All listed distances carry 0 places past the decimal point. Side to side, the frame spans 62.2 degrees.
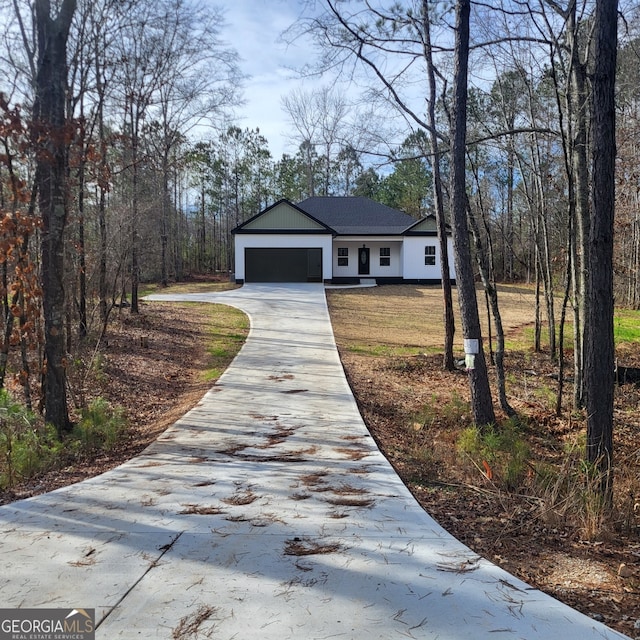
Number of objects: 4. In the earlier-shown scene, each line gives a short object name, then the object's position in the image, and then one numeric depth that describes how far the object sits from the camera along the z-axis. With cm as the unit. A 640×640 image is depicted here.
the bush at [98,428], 588
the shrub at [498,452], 482
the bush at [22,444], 507
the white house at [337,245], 2842
